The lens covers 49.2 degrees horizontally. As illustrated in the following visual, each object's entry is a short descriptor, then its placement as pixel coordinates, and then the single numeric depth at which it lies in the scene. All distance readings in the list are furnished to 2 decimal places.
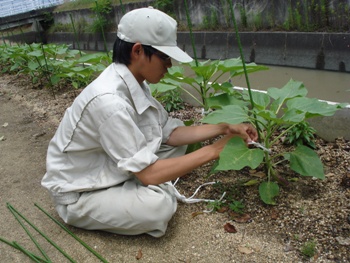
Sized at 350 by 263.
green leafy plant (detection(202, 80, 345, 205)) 1.70
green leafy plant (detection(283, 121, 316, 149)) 2.28
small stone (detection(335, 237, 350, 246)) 1.58
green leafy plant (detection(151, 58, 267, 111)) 2.14
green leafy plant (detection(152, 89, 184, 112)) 3.23
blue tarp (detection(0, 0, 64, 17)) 15.09
